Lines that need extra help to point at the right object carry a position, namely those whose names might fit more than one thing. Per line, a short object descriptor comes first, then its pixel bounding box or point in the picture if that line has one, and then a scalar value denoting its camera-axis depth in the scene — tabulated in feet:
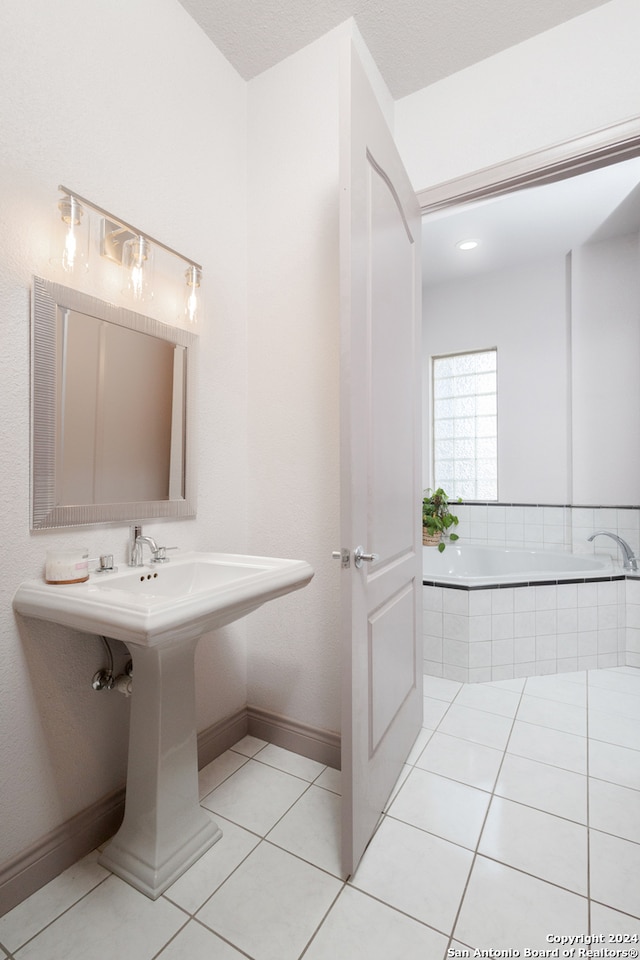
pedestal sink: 3.43
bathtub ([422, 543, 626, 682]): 8.10
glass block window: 12.62
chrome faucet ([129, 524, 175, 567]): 4.64
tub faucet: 9.68
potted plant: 11.93
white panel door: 3.95
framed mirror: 4.00
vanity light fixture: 4.06
